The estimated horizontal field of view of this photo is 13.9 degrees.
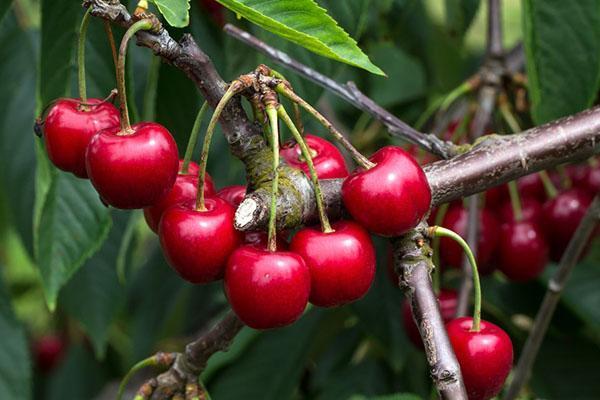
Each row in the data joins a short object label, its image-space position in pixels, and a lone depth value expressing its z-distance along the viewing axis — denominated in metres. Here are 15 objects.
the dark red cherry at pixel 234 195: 0.68
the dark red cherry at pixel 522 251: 0.82
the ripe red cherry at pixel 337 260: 0.65
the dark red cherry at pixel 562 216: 0.82
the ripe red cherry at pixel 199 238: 0.65
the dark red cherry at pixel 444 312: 0.80
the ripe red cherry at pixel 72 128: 0.67
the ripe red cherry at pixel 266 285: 0.64
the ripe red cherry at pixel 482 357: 0.66
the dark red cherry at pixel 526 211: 0.84
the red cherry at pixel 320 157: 0.69
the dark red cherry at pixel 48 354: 1.51
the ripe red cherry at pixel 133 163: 0.65
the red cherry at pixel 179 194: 0.67
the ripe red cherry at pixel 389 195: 0.65
